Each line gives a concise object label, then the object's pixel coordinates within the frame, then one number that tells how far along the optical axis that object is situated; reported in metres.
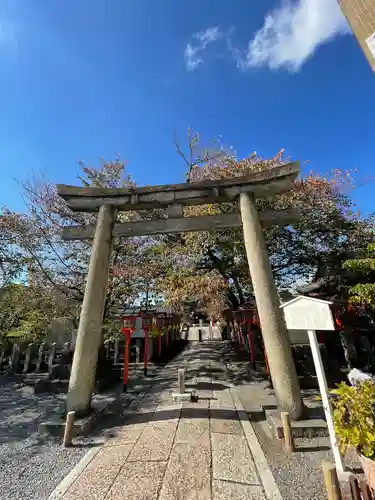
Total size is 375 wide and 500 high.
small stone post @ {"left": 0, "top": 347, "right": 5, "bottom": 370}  12.83
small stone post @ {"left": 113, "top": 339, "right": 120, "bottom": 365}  13.55
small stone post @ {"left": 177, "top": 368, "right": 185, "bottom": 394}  7.00
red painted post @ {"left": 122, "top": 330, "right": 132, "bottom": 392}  8.52
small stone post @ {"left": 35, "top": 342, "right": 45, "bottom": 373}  12.13
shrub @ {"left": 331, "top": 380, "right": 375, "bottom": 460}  2.57
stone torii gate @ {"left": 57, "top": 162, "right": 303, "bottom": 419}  4.92
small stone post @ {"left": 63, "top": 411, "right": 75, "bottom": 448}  4.45
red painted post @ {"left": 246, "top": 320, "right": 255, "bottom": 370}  11.41
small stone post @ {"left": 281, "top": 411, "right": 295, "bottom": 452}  3.95
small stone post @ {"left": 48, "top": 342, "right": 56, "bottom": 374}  11.14
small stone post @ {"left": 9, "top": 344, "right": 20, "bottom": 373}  12.21
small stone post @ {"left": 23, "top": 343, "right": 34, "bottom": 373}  12.24
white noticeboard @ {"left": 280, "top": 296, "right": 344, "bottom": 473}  3.40
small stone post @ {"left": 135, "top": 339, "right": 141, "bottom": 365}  14.25
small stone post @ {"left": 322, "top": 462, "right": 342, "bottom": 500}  2.27
